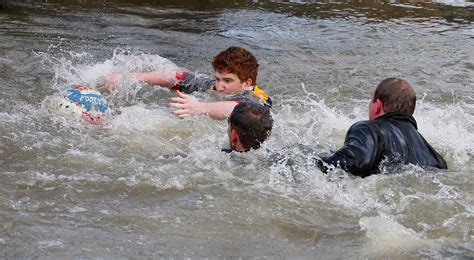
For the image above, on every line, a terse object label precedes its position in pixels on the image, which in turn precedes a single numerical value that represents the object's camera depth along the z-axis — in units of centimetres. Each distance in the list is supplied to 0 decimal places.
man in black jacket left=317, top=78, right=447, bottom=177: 1055
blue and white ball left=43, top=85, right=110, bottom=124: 1332
